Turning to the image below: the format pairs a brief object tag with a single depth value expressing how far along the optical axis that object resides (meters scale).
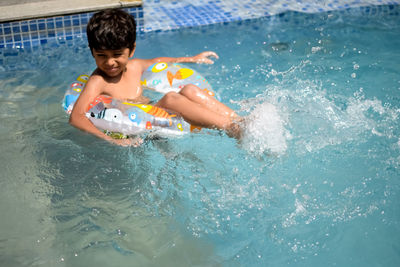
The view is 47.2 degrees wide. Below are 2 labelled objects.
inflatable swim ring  3.34
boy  3.26
